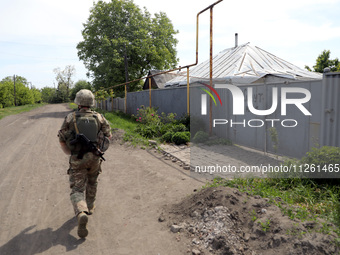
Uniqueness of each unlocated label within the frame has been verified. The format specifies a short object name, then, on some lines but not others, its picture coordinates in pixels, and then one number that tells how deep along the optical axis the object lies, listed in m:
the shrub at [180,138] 8.98
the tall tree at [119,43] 26.23
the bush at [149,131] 10.35
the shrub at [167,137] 9.43
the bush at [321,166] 4.18
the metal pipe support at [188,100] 10.79
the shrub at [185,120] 10.57
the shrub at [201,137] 9.00
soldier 3.74
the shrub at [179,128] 9.92
